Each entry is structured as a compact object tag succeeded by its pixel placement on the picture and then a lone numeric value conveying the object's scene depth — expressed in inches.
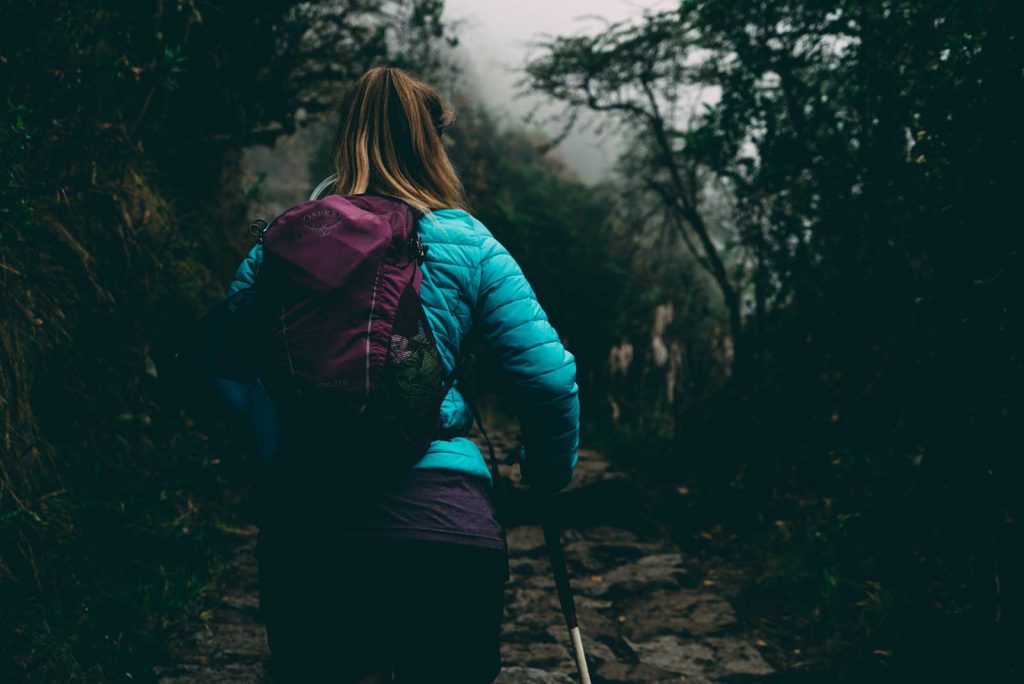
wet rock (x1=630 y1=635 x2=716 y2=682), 132.3
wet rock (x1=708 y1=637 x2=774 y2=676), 132.0
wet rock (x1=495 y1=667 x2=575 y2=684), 117.1
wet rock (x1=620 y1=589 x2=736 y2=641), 150.5
